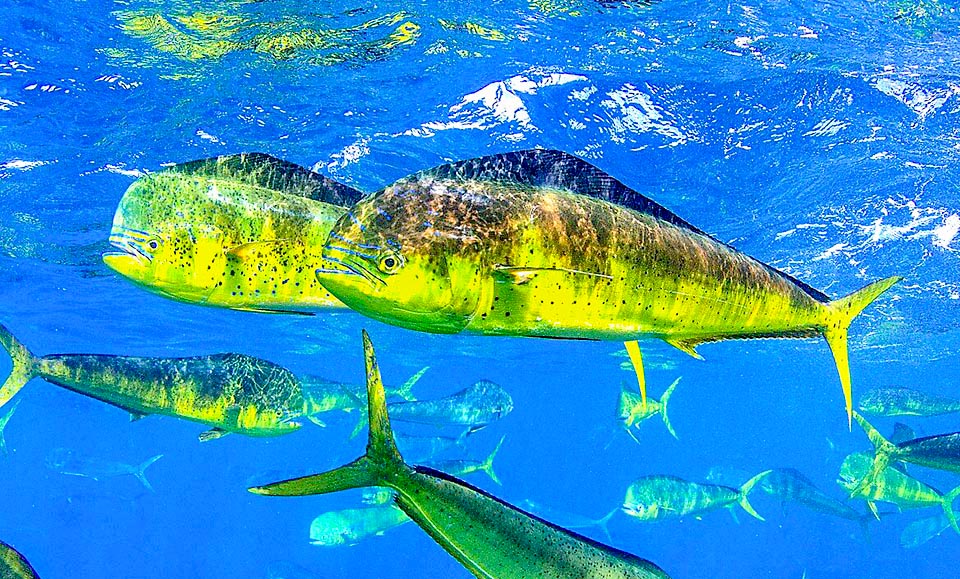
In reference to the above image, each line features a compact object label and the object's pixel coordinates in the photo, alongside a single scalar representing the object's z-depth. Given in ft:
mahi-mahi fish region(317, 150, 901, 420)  5.71
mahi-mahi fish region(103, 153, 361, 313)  7.41
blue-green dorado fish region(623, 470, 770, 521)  45.68
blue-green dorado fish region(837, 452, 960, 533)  29.94
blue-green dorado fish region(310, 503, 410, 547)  55.11
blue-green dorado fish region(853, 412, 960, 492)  20.48
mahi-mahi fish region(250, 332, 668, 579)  6.70
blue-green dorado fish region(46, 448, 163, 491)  72.33
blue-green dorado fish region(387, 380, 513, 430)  47.09
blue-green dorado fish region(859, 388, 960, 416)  57.21
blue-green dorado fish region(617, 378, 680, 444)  46.96
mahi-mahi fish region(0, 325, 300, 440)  12.30
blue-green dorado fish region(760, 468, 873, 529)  53.78
